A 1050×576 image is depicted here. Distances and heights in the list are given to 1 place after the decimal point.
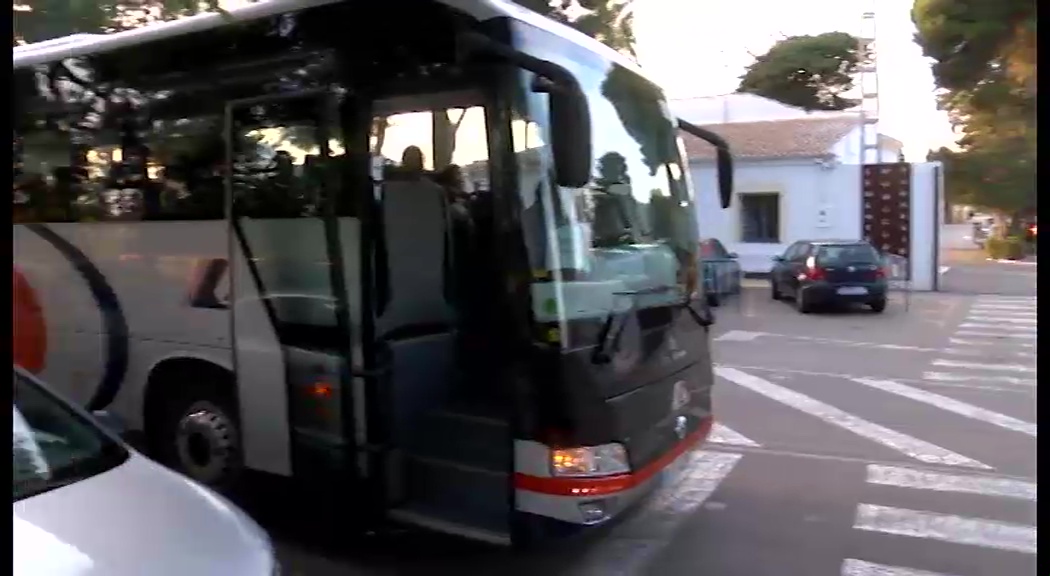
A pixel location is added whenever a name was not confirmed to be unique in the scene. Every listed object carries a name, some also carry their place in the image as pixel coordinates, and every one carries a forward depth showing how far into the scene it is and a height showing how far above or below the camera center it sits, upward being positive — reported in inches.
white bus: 157.8 -2.3
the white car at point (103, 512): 107.7 -32.3
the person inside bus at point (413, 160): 168.9 +13.9
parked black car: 328.8 -17.1
